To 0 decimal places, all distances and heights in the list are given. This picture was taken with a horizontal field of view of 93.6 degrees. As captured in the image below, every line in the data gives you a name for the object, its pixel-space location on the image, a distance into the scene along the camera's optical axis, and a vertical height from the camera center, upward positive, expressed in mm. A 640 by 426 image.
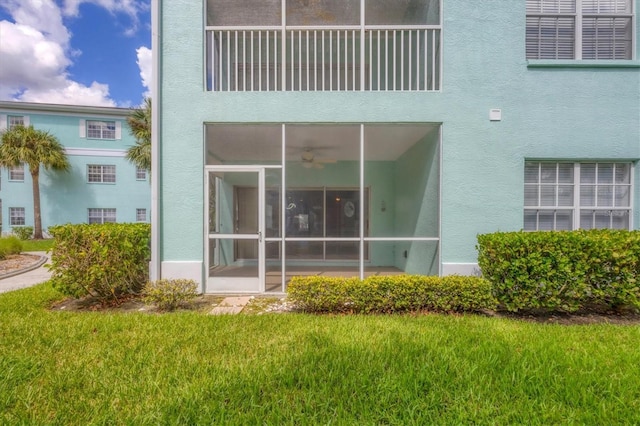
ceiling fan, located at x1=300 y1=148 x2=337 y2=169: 7388 +1235
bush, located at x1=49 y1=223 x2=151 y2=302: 4891 -856
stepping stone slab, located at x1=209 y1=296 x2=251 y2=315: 4797 -1681
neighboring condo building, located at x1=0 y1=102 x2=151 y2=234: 17906 +1949
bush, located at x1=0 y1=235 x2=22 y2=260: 9922 -1317
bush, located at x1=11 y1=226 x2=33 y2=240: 17031 -1364
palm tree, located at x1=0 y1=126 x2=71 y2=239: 16239 +3040
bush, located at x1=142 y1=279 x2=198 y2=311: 4770 -1370
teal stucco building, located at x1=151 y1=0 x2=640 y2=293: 5562 +1799
